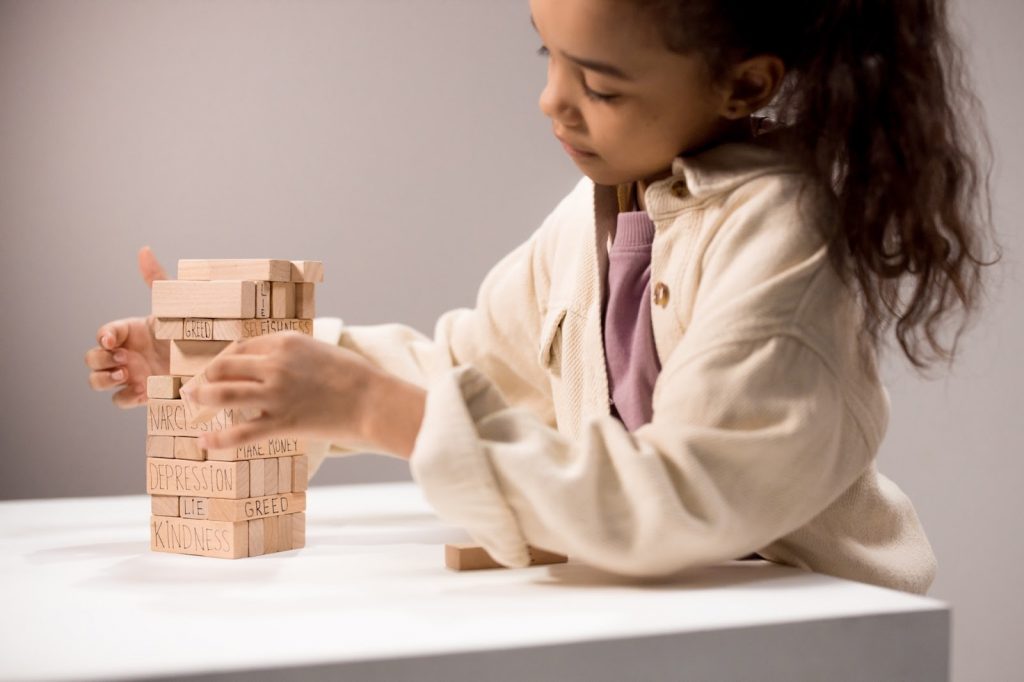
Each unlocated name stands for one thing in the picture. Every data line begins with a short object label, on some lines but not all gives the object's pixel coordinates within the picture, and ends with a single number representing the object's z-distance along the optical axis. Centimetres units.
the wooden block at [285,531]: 99
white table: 62
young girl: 75
